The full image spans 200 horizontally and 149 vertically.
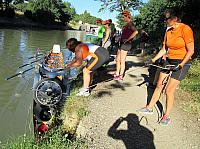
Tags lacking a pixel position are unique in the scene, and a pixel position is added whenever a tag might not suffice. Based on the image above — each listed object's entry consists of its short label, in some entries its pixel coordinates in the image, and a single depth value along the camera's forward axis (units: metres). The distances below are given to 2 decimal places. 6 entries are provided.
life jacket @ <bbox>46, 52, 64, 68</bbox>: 4.96
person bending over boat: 3.32
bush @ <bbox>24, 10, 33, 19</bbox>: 41.14
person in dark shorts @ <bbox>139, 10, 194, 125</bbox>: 2.68
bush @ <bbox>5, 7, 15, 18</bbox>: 33.72
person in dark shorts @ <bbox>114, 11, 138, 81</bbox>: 4.25
